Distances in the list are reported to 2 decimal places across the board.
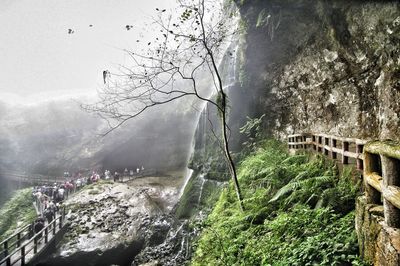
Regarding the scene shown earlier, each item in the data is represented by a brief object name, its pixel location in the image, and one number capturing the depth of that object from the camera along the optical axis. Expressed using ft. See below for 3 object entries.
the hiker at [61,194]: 69.23
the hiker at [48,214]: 53.47
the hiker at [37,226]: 48.80
